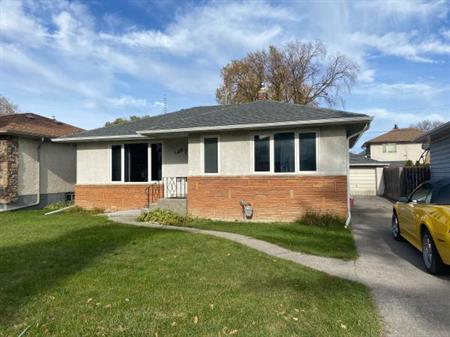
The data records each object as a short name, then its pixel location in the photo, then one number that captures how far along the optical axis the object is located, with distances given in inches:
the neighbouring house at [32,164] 639.1
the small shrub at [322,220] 453.7
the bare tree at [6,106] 1848.7
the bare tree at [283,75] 1533.0
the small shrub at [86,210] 618.8
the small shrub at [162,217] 480.7
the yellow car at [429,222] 230.5
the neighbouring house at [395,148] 1802.4
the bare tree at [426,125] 2784.5
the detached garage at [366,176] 1133.1
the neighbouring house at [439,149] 523.5
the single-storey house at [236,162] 470.6
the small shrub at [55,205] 668.0
